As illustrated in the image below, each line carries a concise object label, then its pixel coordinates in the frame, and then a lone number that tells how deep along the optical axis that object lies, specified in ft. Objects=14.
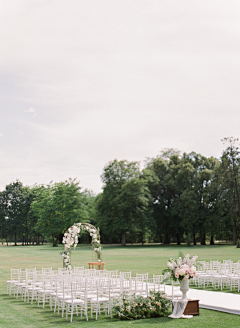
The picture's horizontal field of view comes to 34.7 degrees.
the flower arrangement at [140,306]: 35.14
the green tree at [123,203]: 217.15
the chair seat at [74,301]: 35.56
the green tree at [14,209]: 296.30
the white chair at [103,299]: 36.43
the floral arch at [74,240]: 60.75
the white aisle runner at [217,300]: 37.26
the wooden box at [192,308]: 35.04
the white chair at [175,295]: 39.99
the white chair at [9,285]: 50.80
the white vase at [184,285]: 34.58
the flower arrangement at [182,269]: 34.17
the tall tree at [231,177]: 196.65
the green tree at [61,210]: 232.73
